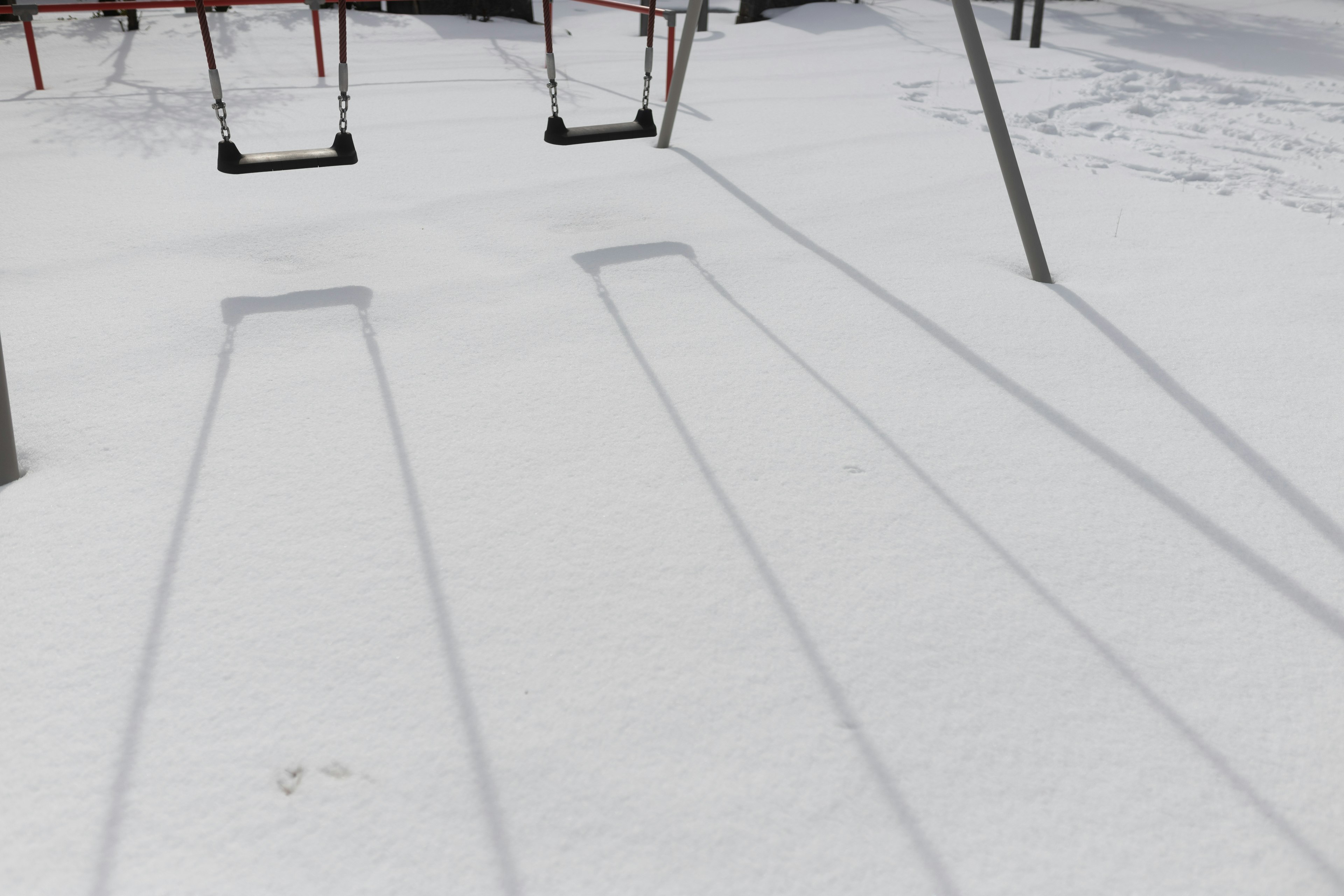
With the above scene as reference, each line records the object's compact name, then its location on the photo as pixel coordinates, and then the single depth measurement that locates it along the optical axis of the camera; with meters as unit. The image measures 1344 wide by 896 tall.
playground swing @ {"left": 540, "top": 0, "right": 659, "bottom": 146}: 2.82
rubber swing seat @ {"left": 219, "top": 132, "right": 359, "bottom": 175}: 2.46
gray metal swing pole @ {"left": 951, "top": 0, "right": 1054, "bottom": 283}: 2.54
